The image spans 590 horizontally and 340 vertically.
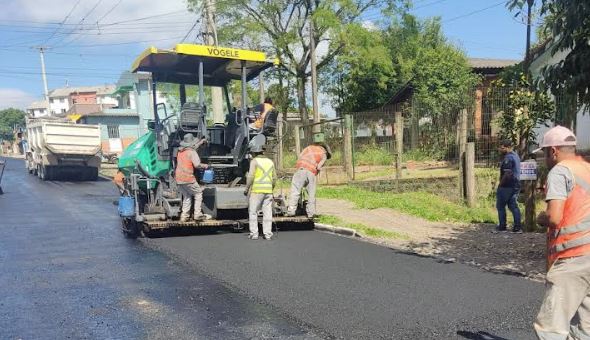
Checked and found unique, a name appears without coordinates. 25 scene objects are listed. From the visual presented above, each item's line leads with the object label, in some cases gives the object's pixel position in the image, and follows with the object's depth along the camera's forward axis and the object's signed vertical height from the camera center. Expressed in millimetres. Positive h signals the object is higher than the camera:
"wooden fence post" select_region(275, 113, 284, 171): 16391 -671
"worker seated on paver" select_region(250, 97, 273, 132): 8844 +345
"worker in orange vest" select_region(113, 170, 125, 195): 9992 -738
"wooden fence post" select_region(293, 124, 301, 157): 15745 -156
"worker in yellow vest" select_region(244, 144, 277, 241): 7953 -804
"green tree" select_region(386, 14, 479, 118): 23638 +3539
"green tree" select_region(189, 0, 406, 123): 24453 +5246
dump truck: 20609 -156
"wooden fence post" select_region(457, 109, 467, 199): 10789 -324
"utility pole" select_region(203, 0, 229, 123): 15945 +3538
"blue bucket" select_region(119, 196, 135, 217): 8328 -1004
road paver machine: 8281 -53
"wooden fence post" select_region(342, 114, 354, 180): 13823 -168
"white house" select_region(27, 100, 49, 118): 105550 +7926
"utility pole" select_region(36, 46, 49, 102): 44769 +4831
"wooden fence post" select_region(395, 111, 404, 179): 12297 -252
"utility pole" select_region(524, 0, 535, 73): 9594 +1687
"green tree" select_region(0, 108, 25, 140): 90250 +5003
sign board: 7695 -655
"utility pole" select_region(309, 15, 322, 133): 22234 +2331
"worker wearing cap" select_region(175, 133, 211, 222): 8039 -508
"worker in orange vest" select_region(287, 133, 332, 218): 9164 -673
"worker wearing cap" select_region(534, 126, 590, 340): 3135 -727
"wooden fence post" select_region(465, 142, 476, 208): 10492 -916
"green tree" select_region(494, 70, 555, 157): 8406 +208
